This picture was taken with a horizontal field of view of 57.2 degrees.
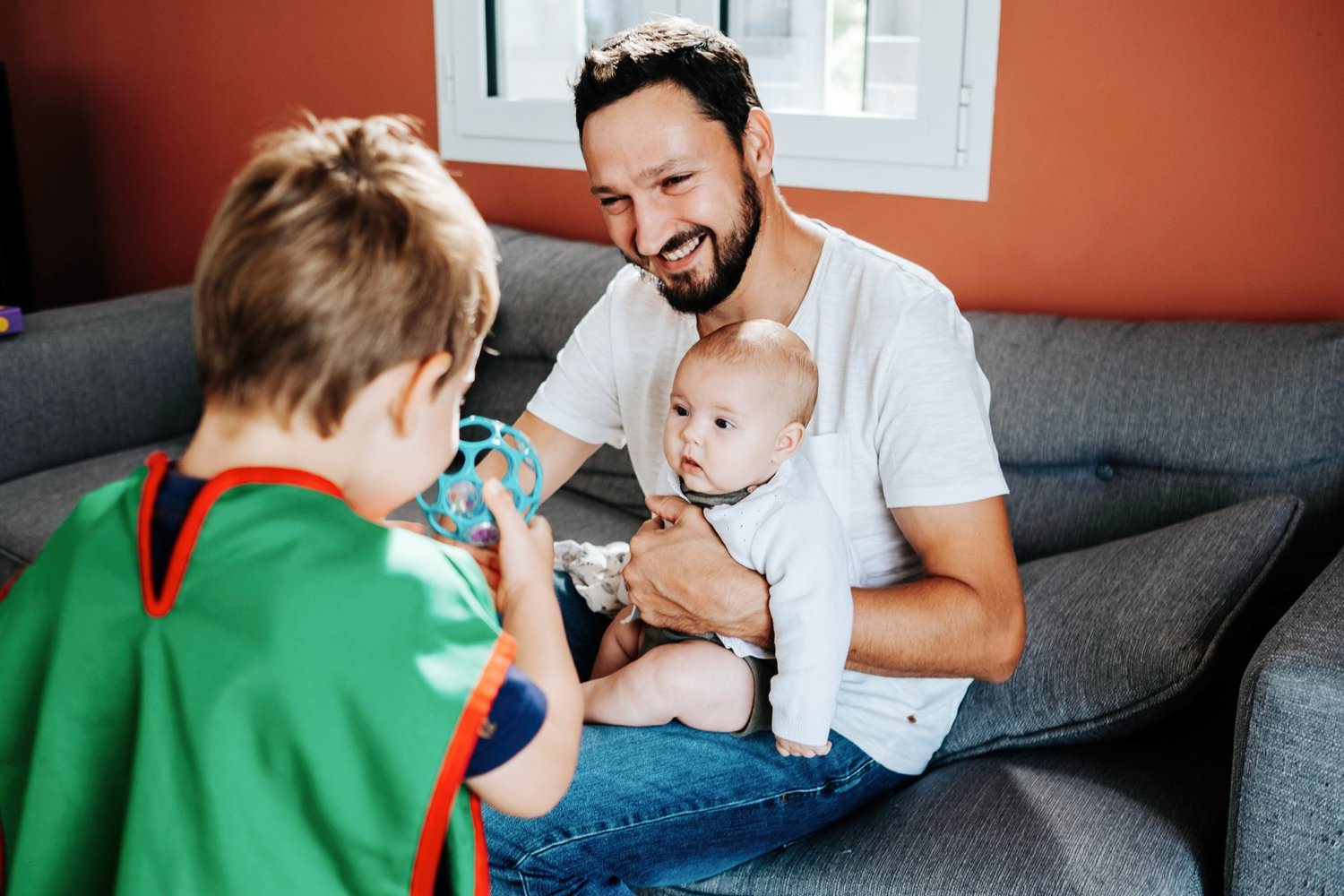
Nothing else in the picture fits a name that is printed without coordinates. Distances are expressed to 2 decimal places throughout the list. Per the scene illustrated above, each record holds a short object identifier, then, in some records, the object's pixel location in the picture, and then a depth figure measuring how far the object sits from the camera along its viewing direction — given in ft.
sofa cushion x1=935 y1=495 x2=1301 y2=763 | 4.77
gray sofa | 4.03
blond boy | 2.74
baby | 4.30
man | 4.38
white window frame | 7.25
